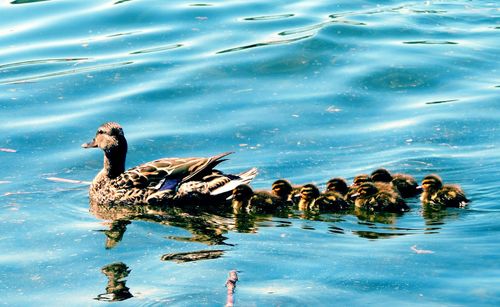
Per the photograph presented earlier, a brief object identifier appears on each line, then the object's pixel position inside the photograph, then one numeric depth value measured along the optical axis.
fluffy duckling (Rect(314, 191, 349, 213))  16.61
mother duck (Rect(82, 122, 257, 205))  17.75
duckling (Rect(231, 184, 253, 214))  17.11
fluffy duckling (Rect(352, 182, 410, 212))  16.45
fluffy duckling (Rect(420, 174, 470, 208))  16.41
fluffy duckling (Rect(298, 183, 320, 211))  16.73
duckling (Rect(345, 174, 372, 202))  16.87
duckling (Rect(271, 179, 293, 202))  17.05
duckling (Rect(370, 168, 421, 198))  17.23
